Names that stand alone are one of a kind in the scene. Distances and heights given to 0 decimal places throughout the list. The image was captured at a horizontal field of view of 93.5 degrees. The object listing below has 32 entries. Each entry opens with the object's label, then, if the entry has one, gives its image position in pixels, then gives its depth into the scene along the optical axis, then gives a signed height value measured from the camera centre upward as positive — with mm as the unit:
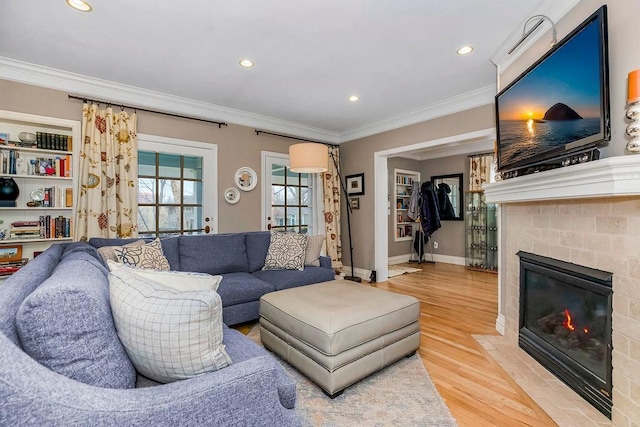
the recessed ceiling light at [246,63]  2705 +1374
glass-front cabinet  5375 -367
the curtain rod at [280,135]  4336 +1190
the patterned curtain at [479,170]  5582 +814
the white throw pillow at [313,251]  3545 -443
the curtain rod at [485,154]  5568 +1113
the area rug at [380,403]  1604 -1099
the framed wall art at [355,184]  4945 +493
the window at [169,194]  3526 +245
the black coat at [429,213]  6203 +7
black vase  2627 +218
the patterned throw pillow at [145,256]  2527 -370
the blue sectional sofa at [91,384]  634 -421
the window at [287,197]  4484 +268
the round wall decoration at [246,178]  4145 +491
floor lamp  3213 +600
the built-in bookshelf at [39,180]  2770 +333
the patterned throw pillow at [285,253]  3410 -452
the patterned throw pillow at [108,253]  2487 -324
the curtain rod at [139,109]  3068 +1188
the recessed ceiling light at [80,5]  1956 +1377
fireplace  1632 -709
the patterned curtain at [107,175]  3041 +408
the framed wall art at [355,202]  5035 +193
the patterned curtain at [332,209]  5062 +75
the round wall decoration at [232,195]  4023 +249
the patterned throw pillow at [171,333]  960 -386
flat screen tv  1485 +664
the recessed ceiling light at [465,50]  2515 +1386
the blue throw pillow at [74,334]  768 -325
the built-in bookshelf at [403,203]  6383 +223
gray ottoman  1769 -750
